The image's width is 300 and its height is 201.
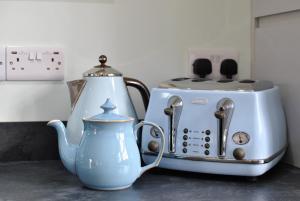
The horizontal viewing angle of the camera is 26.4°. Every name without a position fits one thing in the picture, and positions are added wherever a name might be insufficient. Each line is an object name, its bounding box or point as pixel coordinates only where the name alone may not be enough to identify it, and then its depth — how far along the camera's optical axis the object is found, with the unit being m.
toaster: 1.34
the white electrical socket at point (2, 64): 1.55
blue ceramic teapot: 1.25
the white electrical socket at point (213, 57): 1.65
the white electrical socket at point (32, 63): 1.55
